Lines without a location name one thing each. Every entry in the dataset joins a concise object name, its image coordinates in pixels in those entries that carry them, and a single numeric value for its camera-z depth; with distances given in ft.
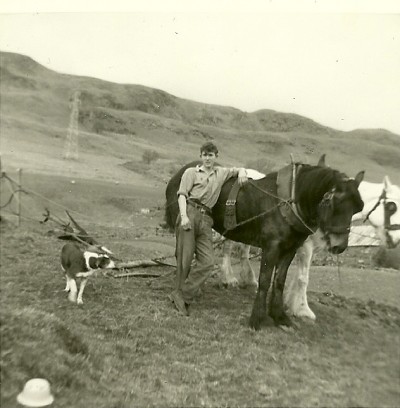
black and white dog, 14.08
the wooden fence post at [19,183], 19.61
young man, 15.23
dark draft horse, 12.75
